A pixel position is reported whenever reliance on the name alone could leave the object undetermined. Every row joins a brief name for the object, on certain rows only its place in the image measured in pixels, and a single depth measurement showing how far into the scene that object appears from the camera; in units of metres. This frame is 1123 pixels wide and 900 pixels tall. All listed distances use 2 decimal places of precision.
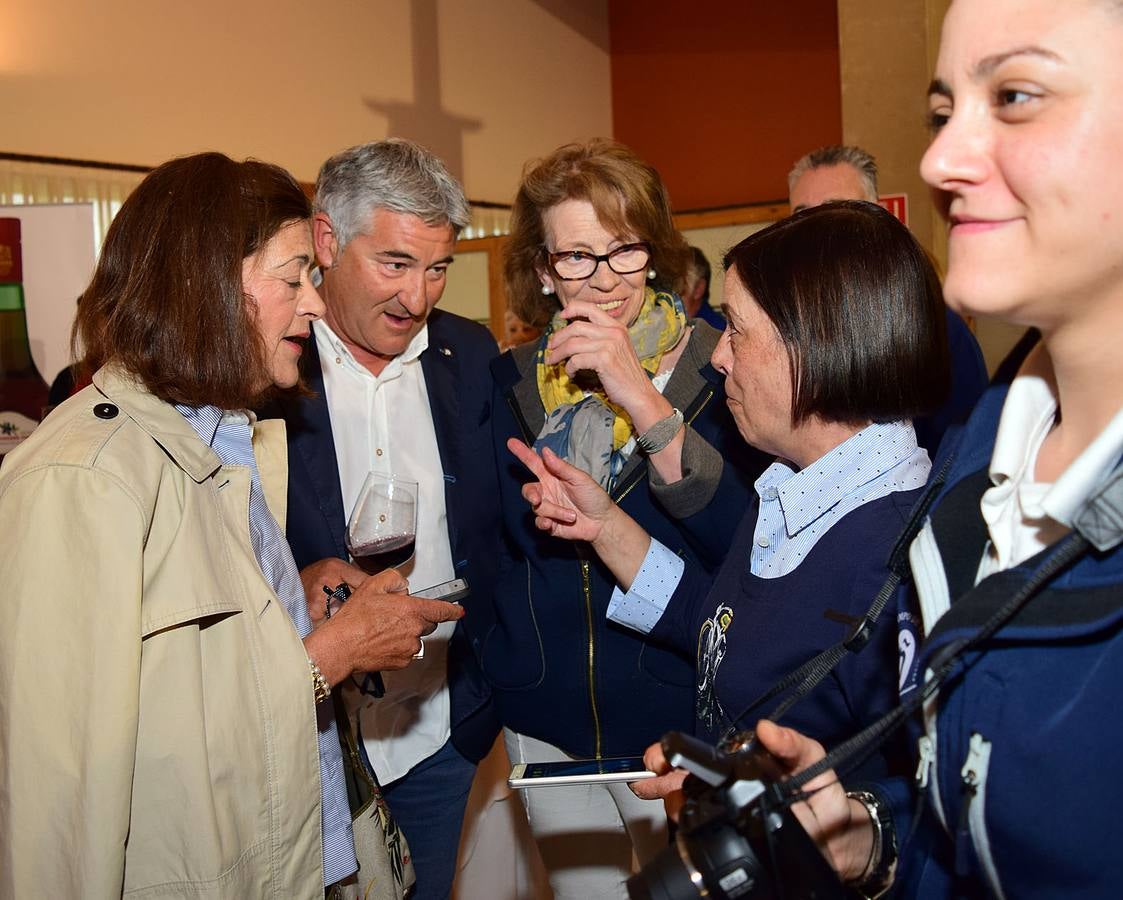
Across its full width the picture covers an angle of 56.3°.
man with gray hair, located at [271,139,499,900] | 2.38
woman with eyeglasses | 2.06
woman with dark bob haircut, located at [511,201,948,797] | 1.40
